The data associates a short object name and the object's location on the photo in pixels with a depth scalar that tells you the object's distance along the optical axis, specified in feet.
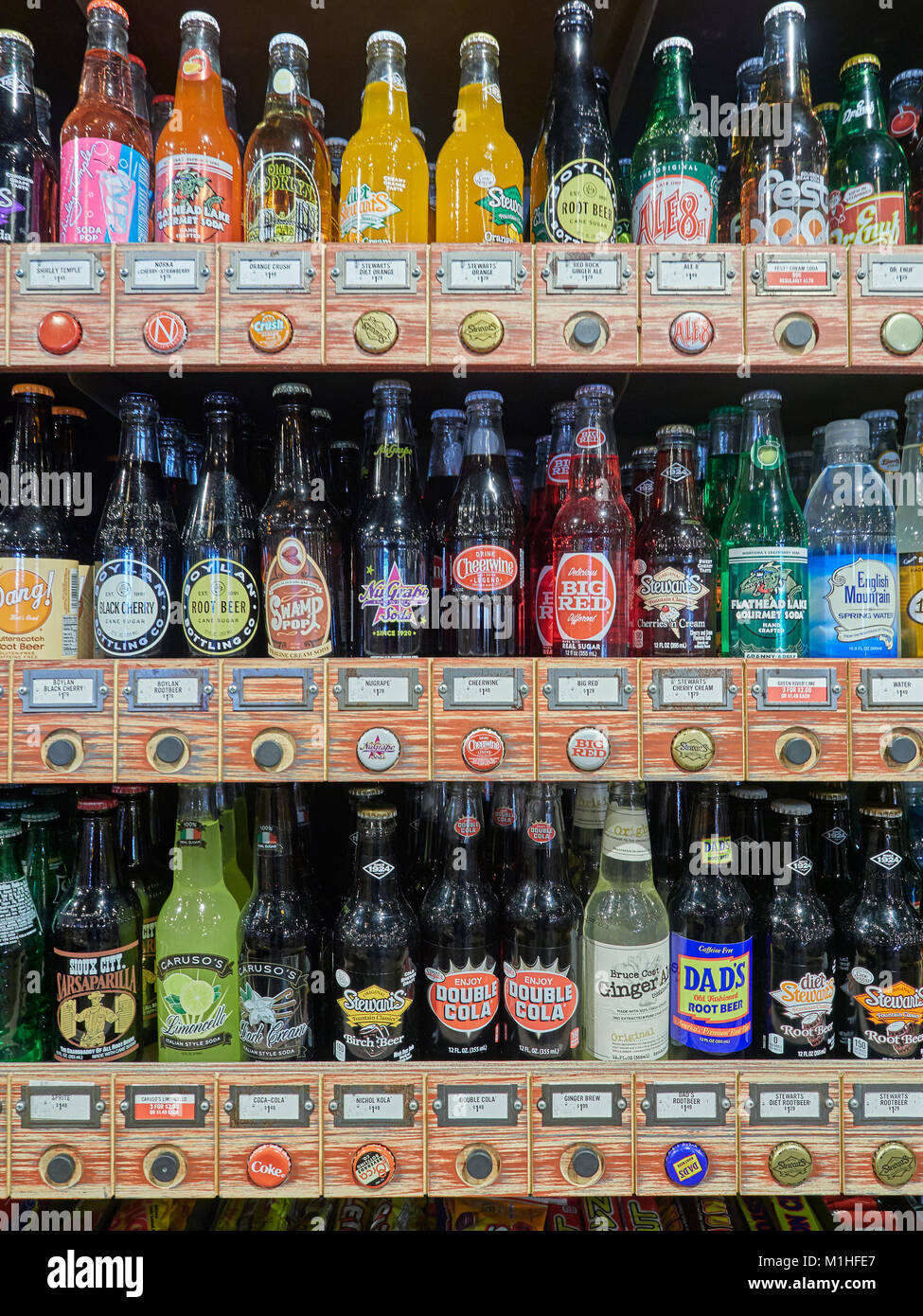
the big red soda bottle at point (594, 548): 3.52
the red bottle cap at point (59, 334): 3.38
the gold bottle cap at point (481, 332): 3.38
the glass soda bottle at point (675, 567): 3.65
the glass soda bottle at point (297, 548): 3.59
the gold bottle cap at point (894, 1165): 3.37
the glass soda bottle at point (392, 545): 3.62
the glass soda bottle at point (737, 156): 4.26
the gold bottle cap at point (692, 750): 3.33
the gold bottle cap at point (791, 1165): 3.35
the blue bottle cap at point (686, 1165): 3.36
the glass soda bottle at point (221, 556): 3.64
